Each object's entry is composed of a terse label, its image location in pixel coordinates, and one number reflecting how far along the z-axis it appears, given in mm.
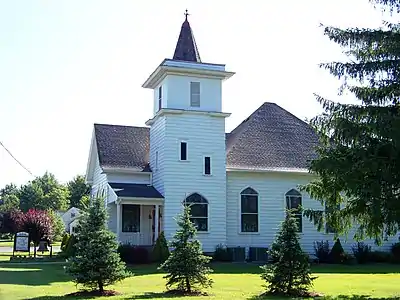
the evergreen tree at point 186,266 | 16922
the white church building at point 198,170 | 31391
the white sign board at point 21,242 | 34656
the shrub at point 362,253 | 32472
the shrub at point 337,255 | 31641
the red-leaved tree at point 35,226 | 38312
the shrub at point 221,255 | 30964
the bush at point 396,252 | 32812
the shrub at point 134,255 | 29312
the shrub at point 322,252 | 32406
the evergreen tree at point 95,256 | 16438
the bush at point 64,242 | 37272
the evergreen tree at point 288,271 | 16641
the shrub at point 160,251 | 29141
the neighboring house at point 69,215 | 87169
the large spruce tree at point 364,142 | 15922
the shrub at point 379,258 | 32906
